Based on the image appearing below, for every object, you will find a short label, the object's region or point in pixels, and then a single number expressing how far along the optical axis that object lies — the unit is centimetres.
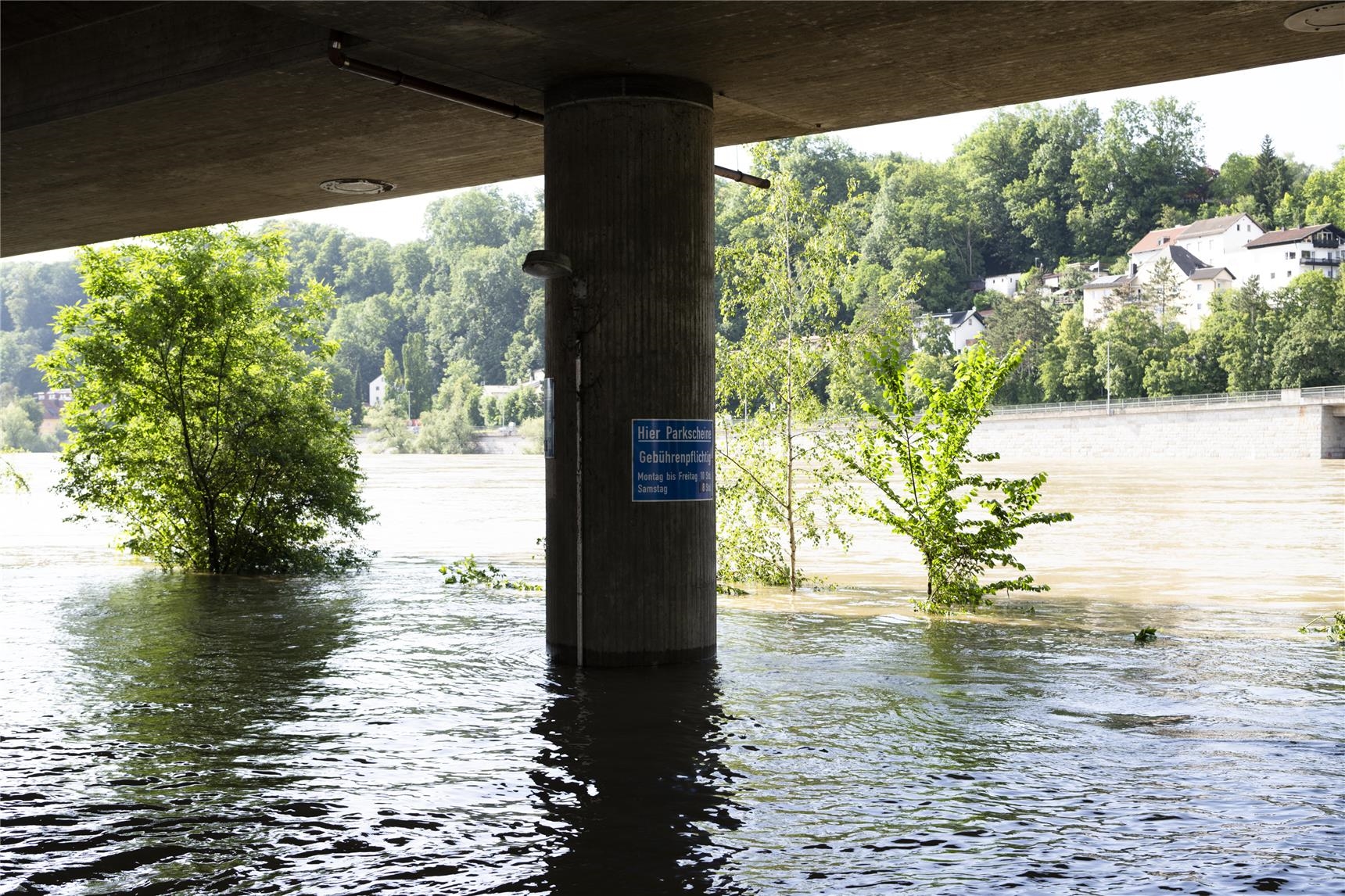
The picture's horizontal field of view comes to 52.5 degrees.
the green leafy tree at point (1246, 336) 9450
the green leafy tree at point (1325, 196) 12825
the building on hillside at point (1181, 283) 11962
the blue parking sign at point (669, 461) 1163
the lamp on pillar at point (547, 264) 1126
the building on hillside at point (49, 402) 13150
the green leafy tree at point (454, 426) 11362
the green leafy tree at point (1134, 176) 14525
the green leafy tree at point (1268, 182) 13862
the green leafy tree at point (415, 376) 13025
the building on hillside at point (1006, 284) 14562
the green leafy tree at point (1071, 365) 10406
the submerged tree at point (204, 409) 2122
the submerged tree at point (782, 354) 1764
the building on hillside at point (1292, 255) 12200
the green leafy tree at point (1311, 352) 9231
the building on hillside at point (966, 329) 13375
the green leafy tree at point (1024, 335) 10925
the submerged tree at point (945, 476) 1520
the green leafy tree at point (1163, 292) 11362
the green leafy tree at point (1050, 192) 14825
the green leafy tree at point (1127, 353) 10206
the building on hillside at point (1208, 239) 13275
